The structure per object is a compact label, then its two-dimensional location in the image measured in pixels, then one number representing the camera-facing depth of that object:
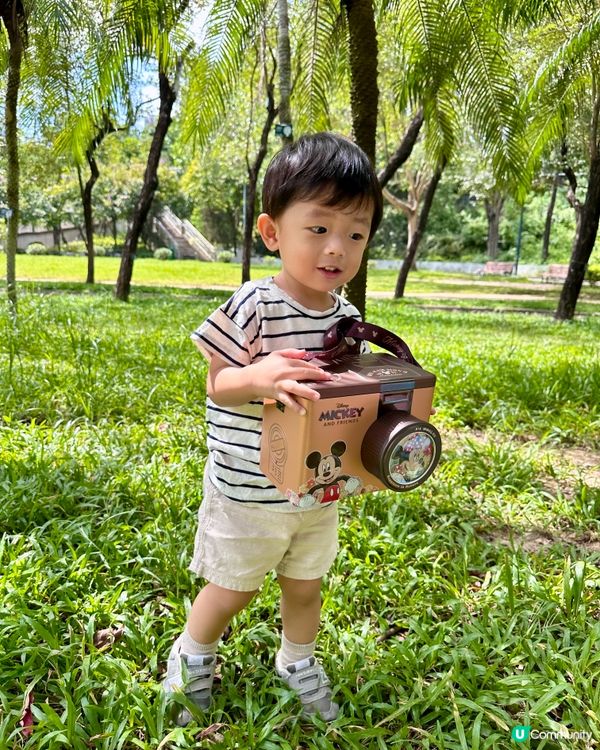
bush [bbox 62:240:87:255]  28.61
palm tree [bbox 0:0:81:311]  4.68
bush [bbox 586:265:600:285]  21.14
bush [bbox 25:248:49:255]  26.77
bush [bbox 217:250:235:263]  31.19
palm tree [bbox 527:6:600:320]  6.58
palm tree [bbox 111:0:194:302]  4.42
